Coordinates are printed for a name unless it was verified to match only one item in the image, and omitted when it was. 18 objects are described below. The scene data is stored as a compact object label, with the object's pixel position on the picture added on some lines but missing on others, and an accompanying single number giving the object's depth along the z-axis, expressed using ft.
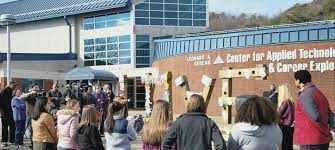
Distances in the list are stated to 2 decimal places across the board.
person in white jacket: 16.49
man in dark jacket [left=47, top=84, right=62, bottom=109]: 48.18
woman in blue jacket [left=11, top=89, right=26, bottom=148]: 44.32
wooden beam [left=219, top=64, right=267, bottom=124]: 40.88
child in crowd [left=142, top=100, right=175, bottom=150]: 20.97
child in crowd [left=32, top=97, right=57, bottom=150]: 28.53
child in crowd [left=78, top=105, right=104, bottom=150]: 24.21
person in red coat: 22.10
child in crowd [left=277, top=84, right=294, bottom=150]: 30.91
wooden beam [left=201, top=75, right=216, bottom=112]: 41.73
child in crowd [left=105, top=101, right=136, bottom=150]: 24.11
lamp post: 68.66
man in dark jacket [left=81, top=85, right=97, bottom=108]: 50.65
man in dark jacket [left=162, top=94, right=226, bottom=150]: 18.53
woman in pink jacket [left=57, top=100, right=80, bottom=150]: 26.37
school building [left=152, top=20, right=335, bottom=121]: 88.38
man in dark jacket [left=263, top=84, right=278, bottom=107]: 49.32
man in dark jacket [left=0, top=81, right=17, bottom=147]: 46.26
